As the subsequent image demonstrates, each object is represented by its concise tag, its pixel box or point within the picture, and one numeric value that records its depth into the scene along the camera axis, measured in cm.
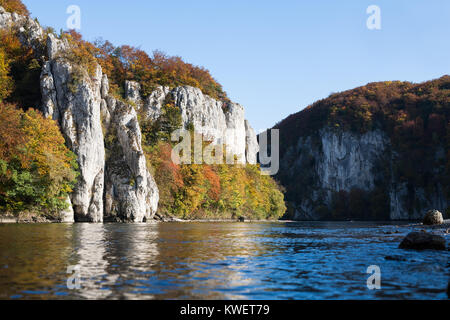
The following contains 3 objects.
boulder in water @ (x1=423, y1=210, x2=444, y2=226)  4330
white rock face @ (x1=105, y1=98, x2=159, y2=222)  6006
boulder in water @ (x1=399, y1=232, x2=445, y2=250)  1959
